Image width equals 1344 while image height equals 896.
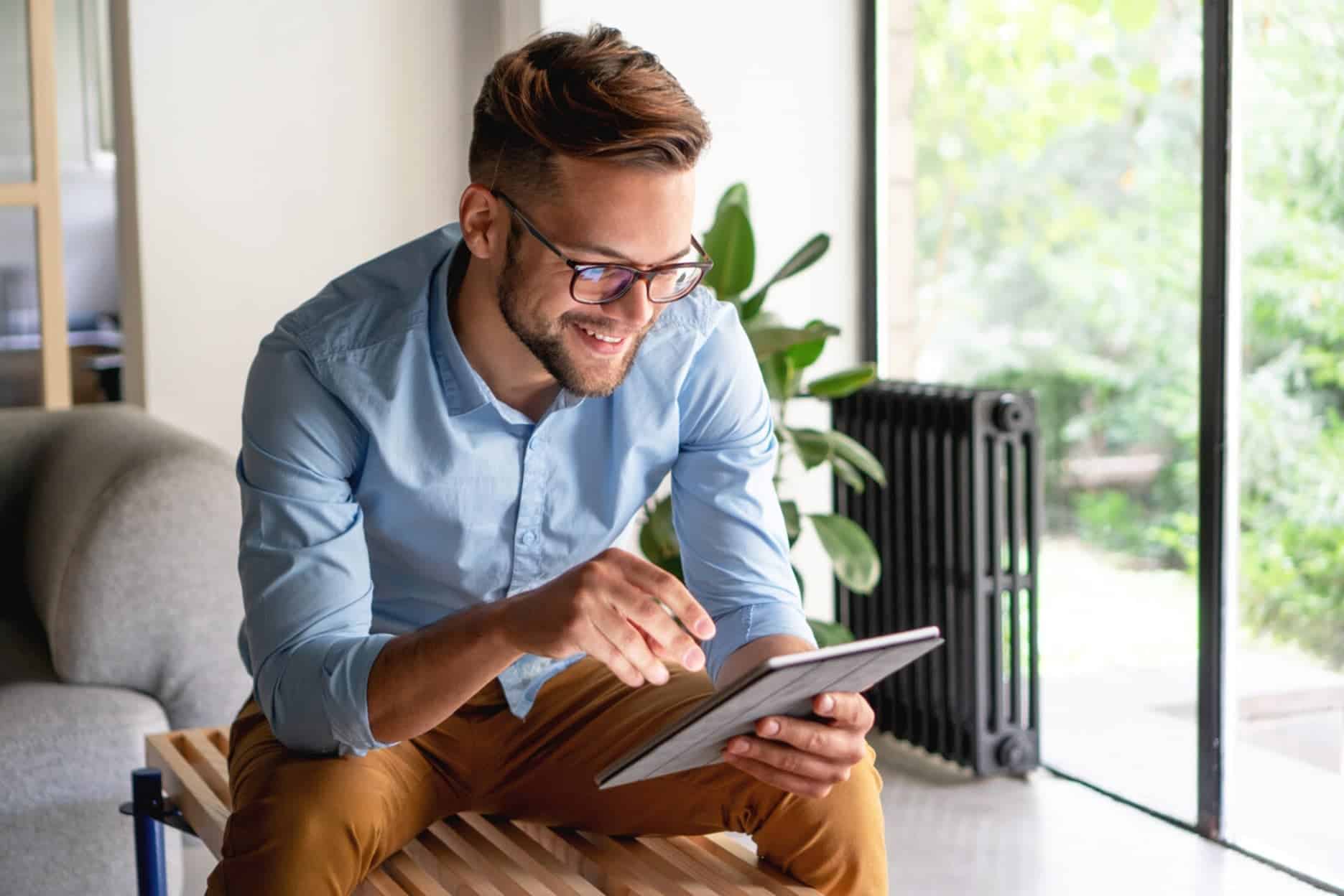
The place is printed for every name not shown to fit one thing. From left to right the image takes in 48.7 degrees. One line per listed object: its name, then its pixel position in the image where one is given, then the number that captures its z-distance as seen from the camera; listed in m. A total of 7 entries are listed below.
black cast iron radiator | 2.84
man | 1.36
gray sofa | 2.13
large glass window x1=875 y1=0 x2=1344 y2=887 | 2.54
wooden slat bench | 1.42
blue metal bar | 1.77
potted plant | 2.79
